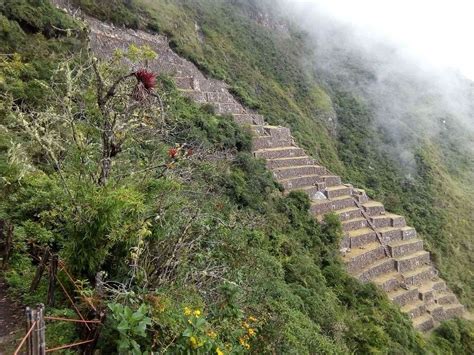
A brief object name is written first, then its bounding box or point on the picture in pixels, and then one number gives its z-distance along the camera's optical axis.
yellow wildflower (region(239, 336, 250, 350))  5.11
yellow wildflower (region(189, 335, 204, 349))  3.72
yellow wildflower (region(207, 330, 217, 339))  4.18
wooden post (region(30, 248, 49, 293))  4.63
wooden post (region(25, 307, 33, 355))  2.87
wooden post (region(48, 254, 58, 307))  4.18
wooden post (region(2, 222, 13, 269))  5.51
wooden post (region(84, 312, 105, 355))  3.61
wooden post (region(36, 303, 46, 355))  2.89
